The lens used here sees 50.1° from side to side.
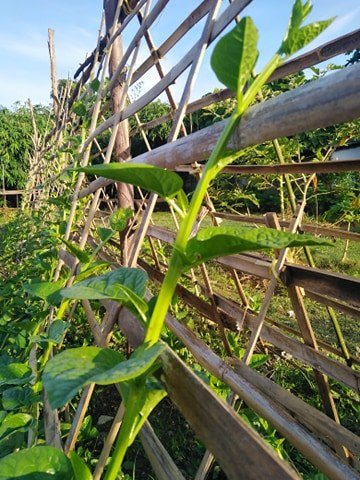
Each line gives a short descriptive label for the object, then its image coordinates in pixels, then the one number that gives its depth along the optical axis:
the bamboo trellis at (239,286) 0.38
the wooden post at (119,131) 1.76
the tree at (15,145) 12.68
